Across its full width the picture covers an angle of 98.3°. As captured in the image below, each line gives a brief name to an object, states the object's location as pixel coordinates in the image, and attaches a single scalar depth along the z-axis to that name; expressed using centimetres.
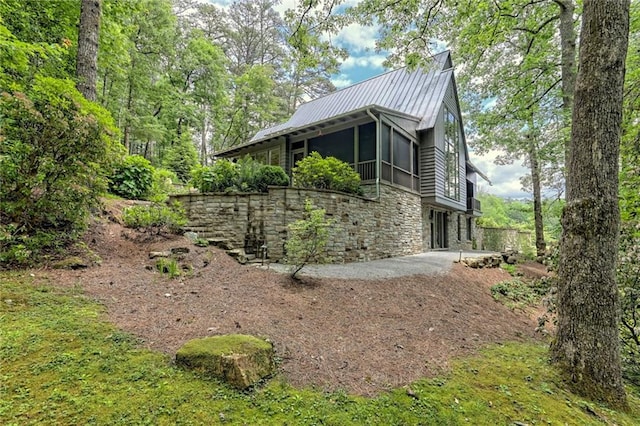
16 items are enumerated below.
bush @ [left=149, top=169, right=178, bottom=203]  852
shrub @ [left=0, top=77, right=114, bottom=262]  341
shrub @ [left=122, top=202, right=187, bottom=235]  579
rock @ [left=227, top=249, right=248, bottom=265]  609
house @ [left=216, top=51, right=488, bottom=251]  988
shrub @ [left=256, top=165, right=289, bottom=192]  746
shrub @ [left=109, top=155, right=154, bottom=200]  792
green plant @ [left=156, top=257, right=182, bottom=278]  431
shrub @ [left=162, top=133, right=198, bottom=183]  1572
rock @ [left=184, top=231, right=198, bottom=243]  618
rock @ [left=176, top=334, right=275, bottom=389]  199
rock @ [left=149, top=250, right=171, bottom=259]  484
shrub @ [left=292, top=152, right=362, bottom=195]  811
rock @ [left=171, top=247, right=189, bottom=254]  522
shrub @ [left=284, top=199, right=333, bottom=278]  495
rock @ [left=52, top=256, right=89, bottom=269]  368
